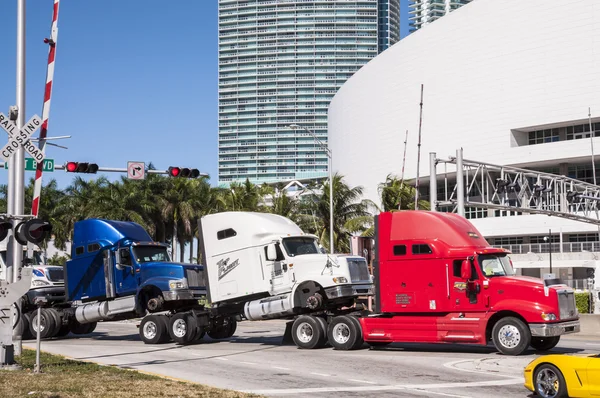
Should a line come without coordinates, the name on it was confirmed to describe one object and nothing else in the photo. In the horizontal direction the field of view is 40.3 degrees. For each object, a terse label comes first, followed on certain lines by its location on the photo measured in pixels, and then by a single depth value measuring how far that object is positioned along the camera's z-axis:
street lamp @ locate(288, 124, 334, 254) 48.41
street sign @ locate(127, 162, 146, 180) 31.03
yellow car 13.04
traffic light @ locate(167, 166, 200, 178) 31.06
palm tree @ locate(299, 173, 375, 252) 63.59
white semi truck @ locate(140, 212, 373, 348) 24.06
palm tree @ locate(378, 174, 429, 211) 64.19
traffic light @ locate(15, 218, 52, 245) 16.83
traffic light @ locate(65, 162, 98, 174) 29.75
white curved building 76.94
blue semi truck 26.12
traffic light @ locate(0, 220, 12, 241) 17.00
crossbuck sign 17.12
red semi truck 20.66
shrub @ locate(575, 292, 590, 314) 36.38
